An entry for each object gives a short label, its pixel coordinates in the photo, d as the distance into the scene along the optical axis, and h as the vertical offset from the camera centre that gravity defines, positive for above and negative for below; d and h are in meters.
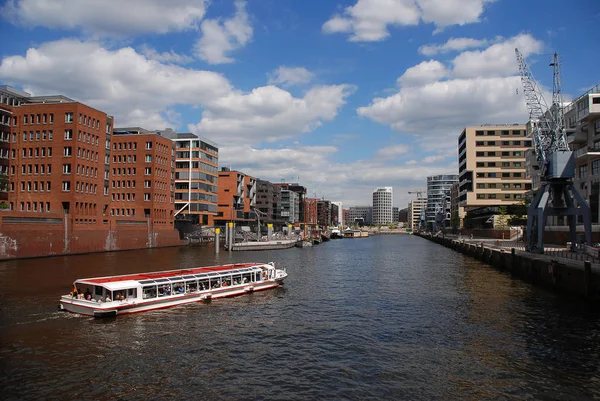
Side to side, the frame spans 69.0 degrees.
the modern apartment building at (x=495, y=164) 147.75 +18.42
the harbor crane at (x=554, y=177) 61.72 +5.87
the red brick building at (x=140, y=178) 112.69 +10.05
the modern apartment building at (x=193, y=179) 137.88 +11.98
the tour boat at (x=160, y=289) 32.56 -6.22
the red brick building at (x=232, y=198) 163.88 +7.57
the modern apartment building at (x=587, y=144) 76.69 +14.08
